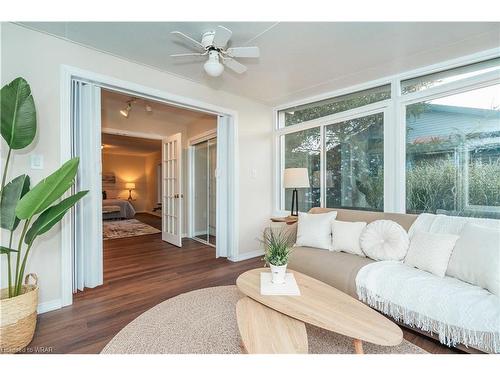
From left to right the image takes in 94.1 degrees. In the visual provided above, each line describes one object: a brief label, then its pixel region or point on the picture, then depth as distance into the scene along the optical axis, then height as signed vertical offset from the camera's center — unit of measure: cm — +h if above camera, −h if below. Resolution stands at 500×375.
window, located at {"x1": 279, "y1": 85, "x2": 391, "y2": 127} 306 +123
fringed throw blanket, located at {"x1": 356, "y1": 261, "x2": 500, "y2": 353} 137 -77
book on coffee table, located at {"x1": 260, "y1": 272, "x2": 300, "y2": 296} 153 -69
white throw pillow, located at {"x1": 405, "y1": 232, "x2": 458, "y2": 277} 180 -53
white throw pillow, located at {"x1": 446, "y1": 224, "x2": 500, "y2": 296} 154 -51
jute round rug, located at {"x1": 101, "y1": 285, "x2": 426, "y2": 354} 157 -109
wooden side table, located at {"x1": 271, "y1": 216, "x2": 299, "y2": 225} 327 -47
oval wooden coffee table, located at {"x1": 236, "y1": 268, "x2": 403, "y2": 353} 116 -71
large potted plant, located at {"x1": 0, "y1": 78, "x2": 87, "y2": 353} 150 -10
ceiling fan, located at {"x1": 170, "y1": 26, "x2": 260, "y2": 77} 190 +122
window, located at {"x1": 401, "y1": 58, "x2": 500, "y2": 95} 234 +123
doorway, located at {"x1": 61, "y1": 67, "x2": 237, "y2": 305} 218 +38
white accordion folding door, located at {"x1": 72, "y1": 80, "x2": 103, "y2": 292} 242 +3
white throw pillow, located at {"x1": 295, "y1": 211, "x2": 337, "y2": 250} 252 -48
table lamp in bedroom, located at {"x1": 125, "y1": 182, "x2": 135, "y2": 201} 916 +4
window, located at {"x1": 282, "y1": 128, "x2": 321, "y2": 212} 370 +48
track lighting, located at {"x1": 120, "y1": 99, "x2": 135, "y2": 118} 389 +136
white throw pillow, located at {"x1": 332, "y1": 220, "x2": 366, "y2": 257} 234 -51
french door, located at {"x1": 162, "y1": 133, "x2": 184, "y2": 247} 438 -4
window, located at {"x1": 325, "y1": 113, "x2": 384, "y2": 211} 304 +34
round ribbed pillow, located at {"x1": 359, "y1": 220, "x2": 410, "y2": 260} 210 -50
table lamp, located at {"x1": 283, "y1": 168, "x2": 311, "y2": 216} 328 +13
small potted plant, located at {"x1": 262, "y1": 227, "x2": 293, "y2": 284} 166 -52
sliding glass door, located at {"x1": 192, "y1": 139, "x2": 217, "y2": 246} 481 -3
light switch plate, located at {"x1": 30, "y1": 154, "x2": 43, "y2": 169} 202 +24
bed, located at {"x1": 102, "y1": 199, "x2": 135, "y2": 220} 713 -68
